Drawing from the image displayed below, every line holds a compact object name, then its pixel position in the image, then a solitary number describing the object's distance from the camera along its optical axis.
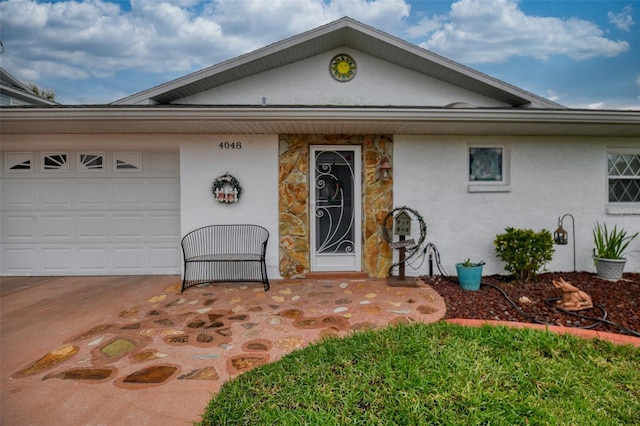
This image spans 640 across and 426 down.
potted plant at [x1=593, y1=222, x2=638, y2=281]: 4.95
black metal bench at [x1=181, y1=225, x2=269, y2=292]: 5.20
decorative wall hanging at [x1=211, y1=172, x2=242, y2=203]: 5.19
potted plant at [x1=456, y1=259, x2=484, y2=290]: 4.64
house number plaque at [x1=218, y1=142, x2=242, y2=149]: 5.22
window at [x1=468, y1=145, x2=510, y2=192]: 5.43
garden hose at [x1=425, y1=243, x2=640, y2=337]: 3.35
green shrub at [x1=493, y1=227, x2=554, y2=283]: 4.75
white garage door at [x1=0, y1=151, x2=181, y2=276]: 5.55
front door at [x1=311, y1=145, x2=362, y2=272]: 5.36
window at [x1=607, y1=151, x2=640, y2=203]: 5.61
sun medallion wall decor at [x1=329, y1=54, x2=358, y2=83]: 5.96
